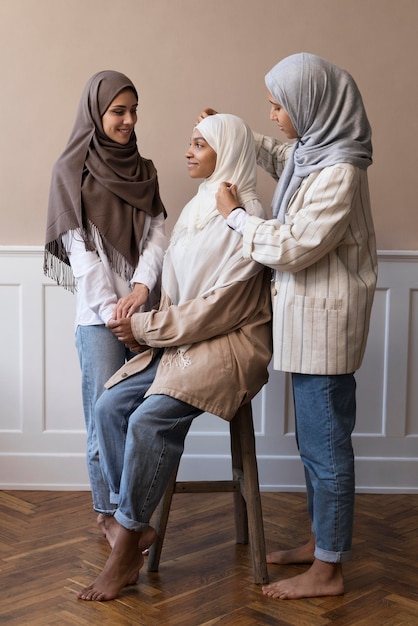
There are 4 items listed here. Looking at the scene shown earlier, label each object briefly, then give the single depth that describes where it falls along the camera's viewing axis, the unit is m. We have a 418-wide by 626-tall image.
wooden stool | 2.39
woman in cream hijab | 2.21
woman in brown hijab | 2.55
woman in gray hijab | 2.12
